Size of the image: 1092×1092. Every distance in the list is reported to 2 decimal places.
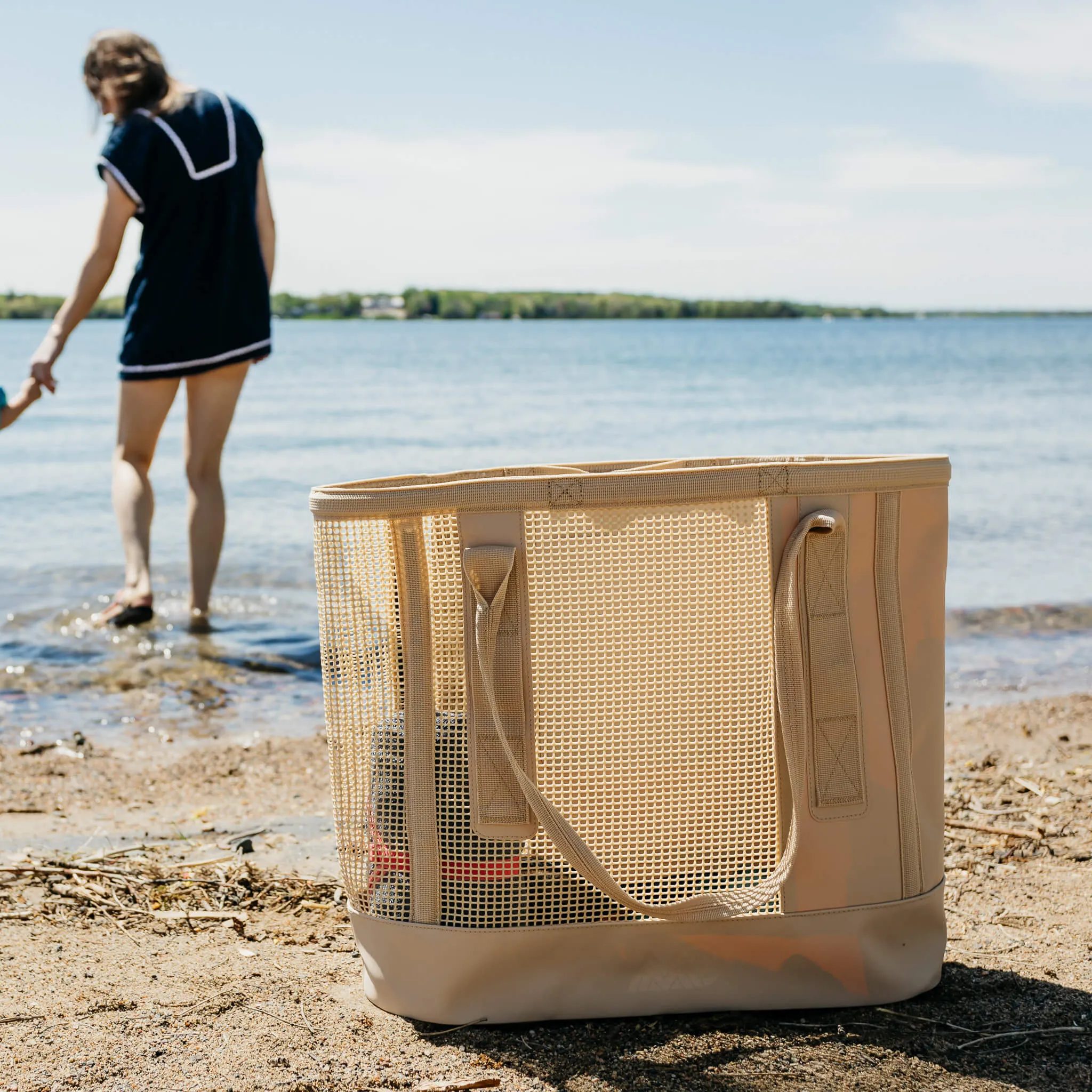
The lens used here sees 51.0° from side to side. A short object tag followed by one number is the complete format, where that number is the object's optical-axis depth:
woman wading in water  4.31
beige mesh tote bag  1.67
